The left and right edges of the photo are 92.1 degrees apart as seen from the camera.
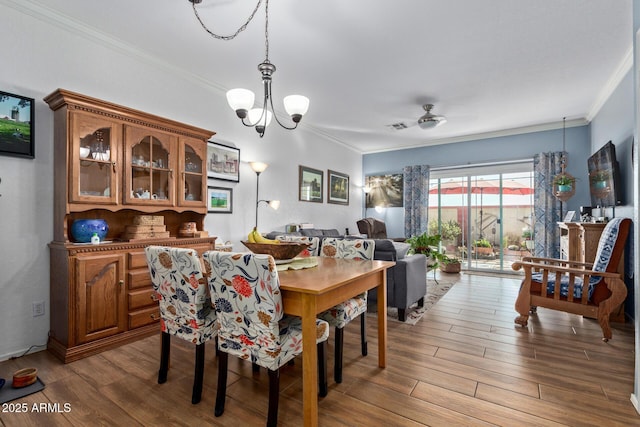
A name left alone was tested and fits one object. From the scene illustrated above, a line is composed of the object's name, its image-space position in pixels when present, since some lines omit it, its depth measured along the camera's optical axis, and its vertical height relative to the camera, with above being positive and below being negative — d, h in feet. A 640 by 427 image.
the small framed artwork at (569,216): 15.93 -0.12
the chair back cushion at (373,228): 21.22 -1.04
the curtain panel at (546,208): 17.58 +0.32
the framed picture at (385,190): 23.36 +1.75
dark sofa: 10.61 -2.20
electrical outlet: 8.11 -2.54
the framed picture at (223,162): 12.44 +2.11
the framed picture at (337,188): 20.50 +1.75
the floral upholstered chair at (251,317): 4.86 -1.76
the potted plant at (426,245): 16.16 -1.74
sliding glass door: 19.65 -0.06
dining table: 5.06 -1.49
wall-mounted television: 11.50 +1.45
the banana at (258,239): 6.90 -0.60
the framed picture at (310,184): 17.75 +1.70
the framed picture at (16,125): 7.57 +2.17
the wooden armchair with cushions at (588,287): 9.06 -2.29
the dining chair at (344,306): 6.80 -2.22
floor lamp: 13.82 +1.70
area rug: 11.07 -3.73
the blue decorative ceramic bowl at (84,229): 8.12 -0.46
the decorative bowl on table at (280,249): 6.46 -0.77
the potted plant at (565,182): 15.75 +1.62
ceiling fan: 14.71 +4.49
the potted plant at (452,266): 19.47 -3.34
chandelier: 7.28 +2.74
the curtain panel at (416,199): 21.88 +1.00
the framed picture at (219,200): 12.39 +0.52
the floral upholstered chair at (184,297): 5.75 -1.69
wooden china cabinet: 7.75 +0.14
